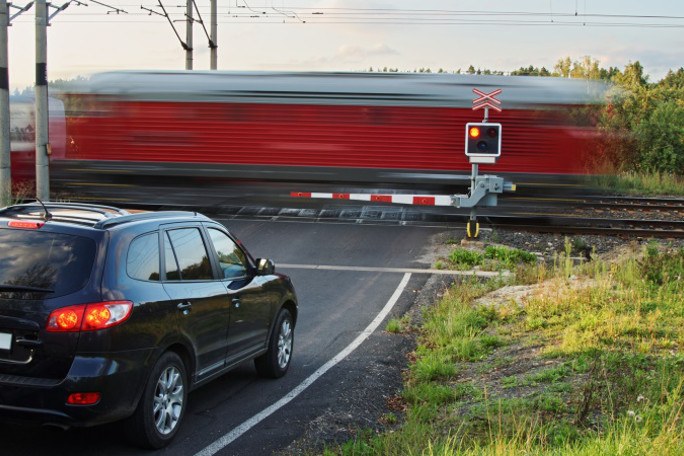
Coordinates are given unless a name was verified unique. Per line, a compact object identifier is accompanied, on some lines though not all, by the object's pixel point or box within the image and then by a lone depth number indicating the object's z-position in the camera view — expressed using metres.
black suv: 5.36
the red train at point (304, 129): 21.28
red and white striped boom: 18.86
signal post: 17.58
